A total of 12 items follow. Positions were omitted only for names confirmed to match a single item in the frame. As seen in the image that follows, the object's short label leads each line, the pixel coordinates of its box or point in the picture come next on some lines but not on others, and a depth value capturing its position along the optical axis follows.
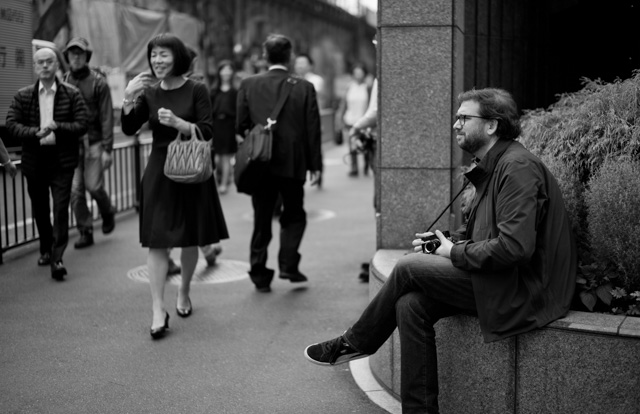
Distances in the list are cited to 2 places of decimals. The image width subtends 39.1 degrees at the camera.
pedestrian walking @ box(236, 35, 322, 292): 7.48
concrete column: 5.90
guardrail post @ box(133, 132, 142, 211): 11.71
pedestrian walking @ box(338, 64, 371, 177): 15.91
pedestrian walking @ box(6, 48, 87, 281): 7.93
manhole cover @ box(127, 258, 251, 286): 8.07
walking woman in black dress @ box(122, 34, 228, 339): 6.14
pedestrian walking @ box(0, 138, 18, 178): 6.49
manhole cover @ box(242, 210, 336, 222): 11.69
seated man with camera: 4.04
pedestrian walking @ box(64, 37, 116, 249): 9.01
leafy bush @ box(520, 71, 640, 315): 4.29
